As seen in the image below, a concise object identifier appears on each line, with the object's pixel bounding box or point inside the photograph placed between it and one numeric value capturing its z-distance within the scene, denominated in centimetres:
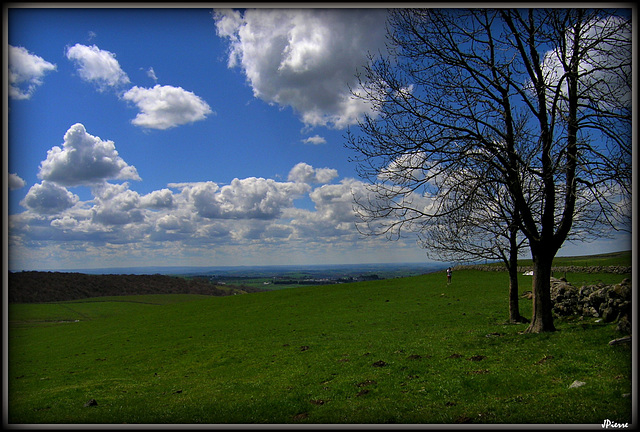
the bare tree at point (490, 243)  1867
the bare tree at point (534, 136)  1414
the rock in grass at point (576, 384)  1125
